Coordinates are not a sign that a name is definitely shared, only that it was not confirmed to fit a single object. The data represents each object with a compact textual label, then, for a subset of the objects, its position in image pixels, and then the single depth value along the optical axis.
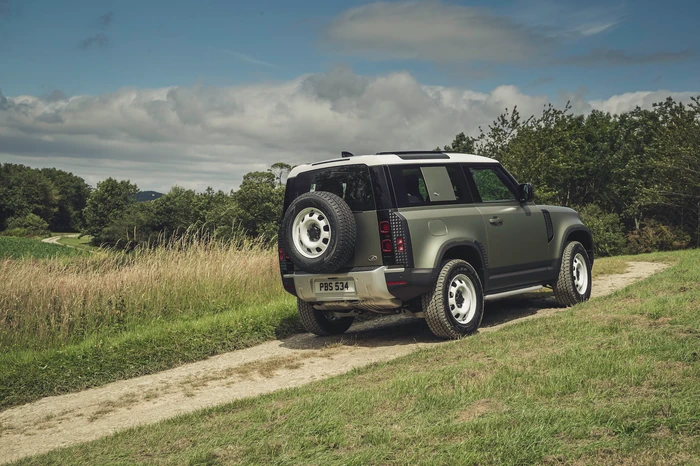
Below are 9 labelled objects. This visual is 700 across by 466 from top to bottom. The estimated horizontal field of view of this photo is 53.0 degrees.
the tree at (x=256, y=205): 68.38
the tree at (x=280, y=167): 78.31
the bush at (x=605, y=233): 40.34
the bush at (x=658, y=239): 40.06
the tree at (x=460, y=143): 59.22
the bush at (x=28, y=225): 85.32
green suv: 8.23
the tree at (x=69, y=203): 113.62
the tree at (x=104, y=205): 92.88
